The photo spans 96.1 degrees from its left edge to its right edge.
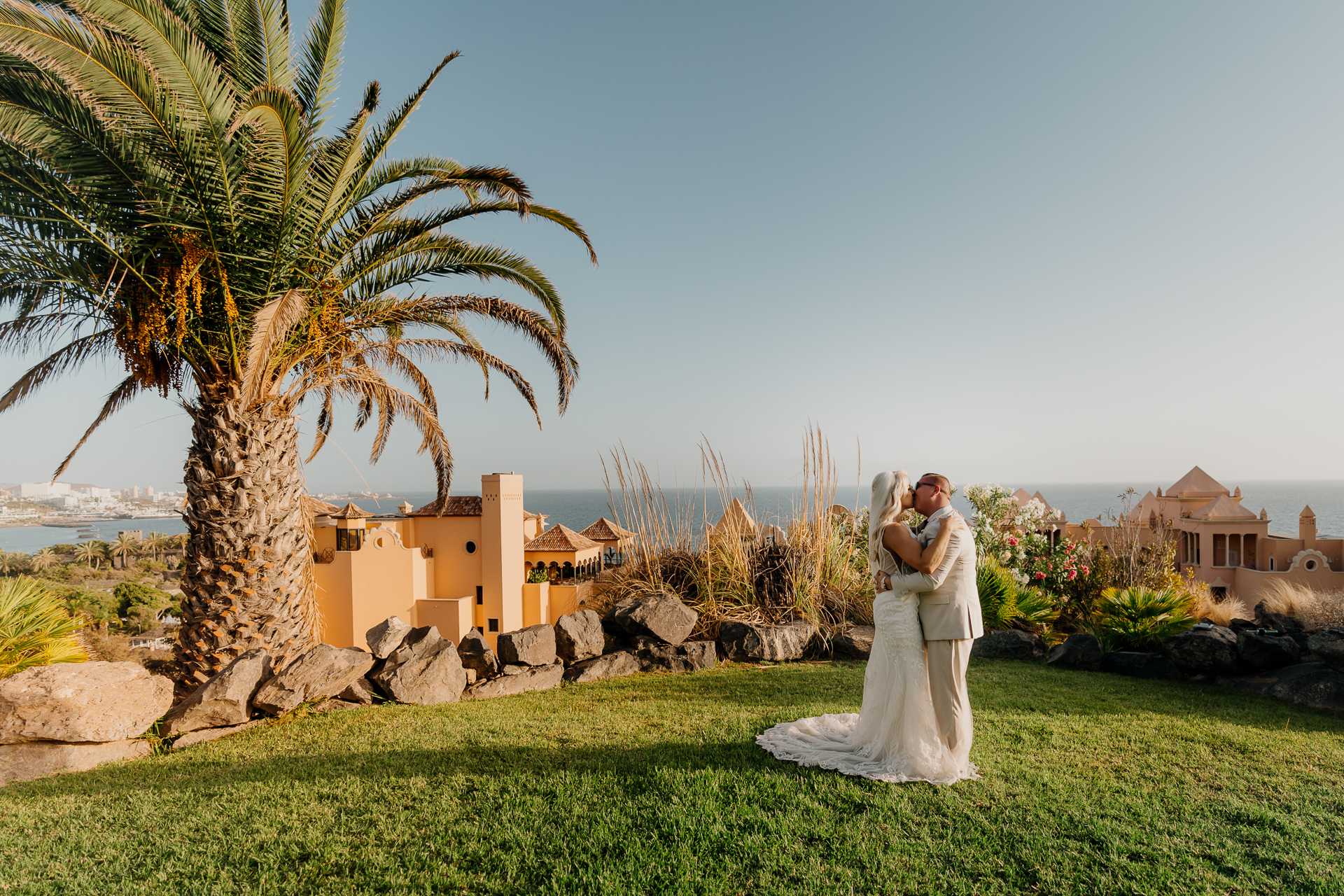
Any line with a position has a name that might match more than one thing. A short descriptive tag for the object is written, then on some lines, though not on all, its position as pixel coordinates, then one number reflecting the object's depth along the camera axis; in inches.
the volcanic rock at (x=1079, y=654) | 246.1
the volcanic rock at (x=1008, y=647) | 263.3
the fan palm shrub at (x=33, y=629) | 184.4
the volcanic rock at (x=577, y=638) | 249.4
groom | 140.6
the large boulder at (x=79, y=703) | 152.3
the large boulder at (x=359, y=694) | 201.0
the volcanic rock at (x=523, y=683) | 219.9
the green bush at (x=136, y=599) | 900.0
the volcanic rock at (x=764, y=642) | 258.7
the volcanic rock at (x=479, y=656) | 227.8
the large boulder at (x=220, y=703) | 174.1
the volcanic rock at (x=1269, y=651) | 217.5
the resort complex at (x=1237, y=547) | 437.1
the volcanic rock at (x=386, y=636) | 218.7
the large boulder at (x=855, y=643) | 259.6
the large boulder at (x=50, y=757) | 150.3
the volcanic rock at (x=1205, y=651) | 220.8
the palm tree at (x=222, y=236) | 177.2
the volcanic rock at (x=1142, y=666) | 230.1
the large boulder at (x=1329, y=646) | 210.2
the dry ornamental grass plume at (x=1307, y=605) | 261.4
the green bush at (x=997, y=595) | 288.5
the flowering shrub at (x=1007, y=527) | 320.5
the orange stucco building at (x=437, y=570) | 442.3
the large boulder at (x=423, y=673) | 203.9
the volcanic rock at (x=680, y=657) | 251.1
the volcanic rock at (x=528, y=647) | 233.6
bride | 138.3
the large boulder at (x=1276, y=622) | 265.6
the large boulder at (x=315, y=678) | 184.4
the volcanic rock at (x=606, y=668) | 240.8
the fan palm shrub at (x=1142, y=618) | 248.5
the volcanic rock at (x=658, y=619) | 253.9
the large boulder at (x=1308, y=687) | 190.4
